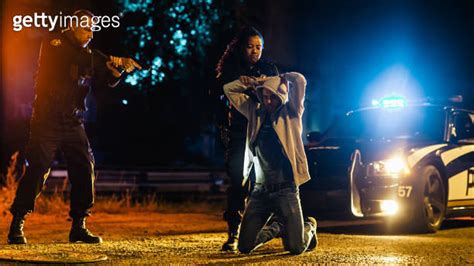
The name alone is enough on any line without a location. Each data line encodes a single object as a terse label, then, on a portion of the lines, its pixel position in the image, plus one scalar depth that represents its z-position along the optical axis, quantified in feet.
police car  34.09
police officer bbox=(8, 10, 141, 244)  27.30
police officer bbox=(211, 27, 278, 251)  26.08
